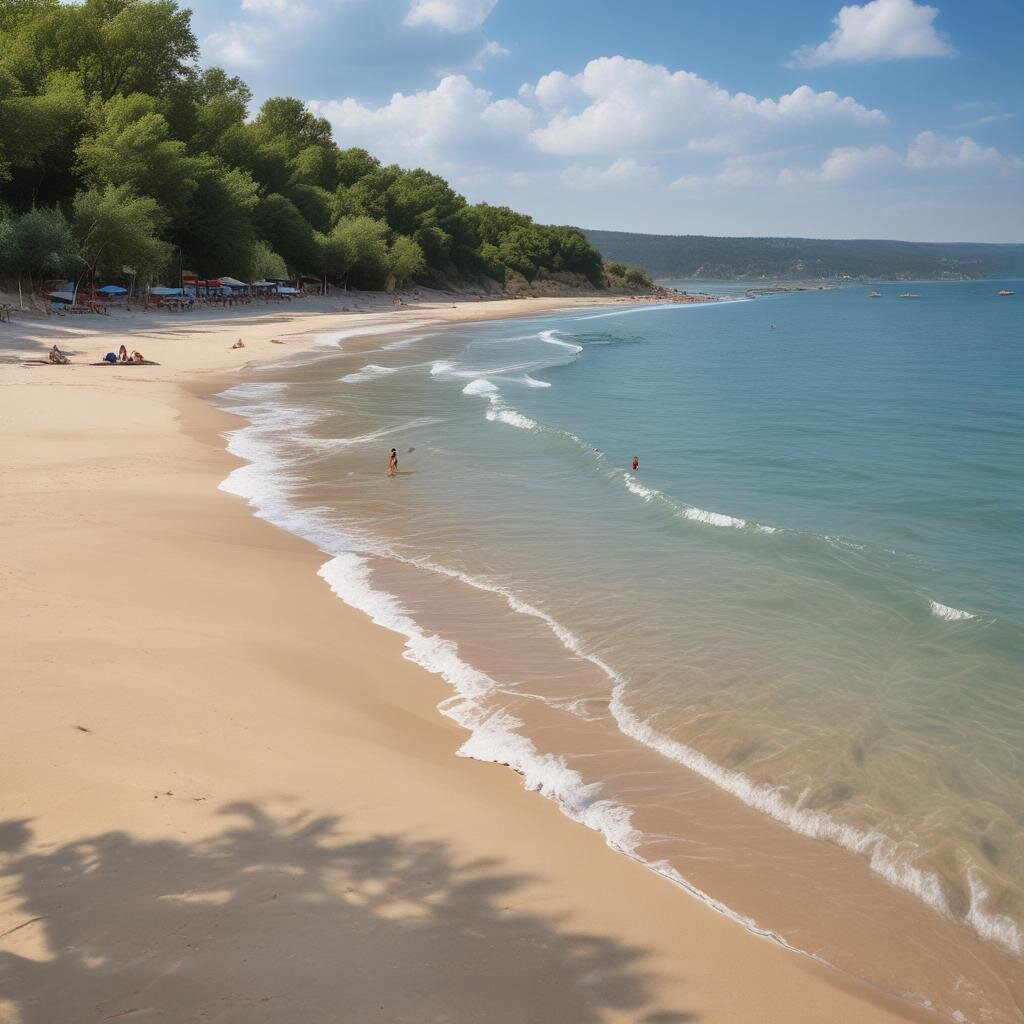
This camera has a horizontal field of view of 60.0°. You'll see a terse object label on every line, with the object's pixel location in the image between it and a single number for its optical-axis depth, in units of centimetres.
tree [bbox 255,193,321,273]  8275
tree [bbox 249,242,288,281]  7219
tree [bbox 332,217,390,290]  8981
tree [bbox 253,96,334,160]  10444
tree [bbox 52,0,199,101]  6331
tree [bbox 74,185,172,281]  5016
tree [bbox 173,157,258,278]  6725
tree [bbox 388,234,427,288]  10312
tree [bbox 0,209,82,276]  4497
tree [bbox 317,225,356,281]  8777
